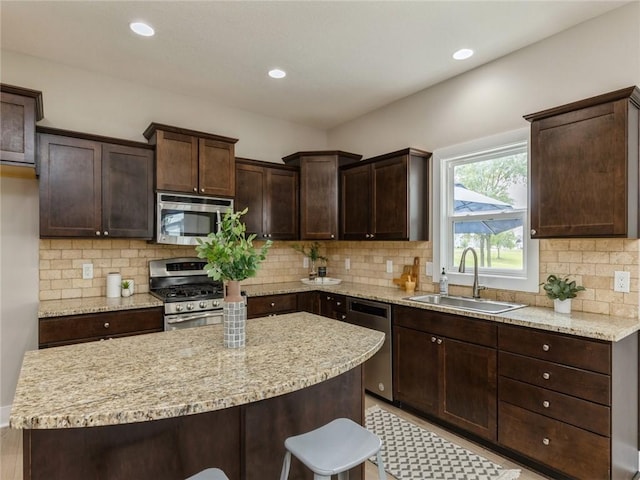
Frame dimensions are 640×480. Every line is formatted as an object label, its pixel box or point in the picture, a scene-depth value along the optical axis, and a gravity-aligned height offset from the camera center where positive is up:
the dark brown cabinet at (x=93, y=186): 2.88 +0.46
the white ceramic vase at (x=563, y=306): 2.47 -0.45
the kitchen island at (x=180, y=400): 1.12 -0.50
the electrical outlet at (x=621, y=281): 2.32 -0.27
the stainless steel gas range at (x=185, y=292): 3.12 -0.48
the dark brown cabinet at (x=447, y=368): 2.52 -0.98
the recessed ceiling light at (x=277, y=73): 3.29 +1.53
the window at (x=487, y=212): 2.92 +0.24
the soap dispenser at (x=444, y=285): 3.32 -0.41
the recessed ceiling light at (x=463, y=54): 2.91 +1.51
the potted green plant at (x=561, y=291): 2.42 -0.35
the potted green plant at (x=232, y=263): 1.60 -0.10
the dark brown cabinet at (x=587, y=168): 2.13 +0.45
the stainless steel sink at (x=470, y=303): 2.79 -0.53
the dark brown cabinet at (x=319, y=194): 4.23 +0.53
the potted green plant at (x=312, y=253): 4.70 -0.17
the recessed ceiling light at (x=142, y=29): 2.58 +1.53
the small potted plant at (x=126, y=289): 3.32 -0.44
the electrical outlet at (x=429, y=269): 3.56 -0.29
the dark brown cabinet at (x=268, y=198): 3.97 +0.48
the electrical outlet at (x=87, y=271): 3.27 -0.27
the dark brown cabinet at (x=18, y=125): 2.53 +0.82
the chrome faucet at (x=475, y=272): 3.10 -0.28
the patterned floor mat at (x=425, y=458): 2.28 -1.47
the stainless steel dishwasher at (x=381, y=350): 3.23 -0.94
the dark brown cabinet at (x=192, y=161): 3.30 +0.76
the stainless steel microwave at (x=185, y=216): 3.30 +0.23
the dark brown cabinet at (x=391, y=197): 3.49 +0.44
